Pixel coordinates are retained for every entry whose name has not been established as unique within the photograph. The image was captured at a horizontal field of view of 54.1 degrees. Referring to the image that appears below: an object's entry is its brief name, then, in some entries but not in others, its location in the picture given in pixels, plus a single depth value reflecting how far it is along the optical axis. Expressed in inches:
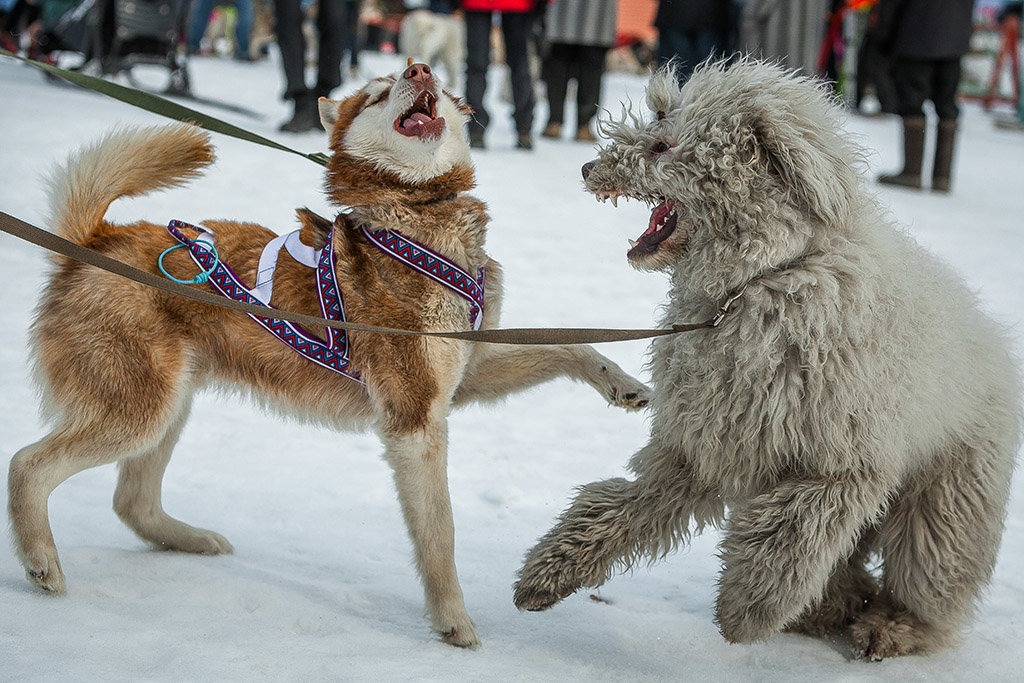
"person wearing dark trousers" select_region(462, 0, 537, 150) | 334.6
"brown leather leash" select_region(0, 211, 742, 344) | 95.5
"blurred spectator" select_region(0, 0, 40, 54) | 466.3
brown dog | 111.7
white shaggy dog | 98.7
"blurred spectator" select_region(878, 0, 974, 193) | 338.0
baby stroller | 383.9
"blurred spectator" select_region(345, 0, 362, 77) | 557.2
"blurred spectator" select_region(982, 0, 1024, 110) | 669.9
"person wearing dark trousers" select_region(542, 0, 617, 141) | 363.3
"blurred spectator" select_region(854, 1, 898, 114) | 544.0
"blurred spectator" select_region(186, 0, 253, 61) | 578.9
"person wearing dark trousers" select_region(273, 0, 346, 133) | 320.8
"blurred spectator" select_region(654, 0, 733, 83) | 334.3
